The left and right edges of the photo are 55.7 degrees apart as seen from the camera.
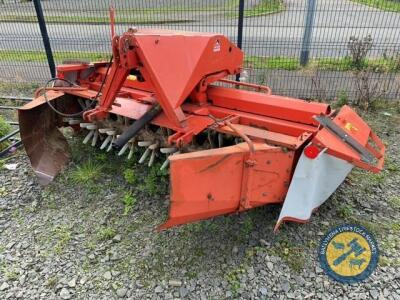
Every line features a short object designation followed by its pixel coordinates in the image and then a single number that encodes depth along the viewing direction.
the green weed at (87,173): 3.97
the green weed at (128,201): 3.54
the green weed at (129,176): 3.84
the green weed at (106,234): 3.22
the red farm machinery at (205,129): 2.72
